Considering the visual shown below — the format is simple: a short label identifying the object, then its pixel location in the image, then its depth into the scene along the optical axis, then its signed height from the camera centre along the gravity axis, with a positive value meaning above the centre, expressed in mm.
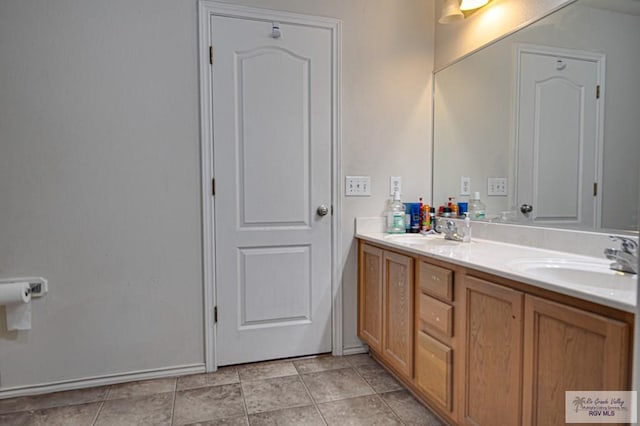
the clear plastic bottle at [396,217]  2412 -152
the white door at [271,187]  2184 +34
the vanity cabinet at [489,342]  980 -492
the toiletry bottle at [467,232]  2018 -206
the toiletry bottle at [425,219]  2422 -165
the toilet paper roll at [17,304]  1806 -535
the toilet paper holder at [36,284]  1918 -455
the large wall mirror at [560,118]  1447 +336
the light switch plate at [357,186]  2414 +41
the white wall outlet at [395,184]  2498 +55
